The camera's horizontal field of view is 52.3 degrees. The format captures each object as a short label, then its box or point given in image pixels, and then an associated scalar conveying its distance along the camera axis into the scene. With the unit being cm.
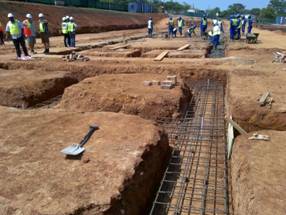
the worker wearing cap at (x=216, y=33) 1508
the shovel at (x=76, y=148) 359
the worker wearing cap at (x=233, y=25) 1756
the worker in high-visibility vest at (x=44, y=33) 1206
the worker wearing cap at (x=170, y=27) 2153
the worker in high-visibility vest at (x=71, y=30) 1416
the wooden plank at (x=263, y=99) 495
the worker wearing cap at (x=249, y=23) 1971
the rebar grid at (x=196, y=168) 366
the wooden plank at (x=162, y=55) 1051
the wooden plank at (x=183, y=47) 1354
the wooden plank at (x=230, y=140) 450
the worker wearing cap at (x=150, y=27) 2208
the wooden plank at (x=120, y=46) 1390
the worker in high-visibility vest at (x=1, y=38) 1587
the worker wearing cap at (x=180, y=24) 2304
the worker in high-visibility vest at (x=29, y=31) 1151
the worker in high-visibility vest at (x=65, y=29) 1410
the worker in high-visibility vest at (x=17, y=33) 1030
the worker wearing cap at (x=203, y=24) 2080
